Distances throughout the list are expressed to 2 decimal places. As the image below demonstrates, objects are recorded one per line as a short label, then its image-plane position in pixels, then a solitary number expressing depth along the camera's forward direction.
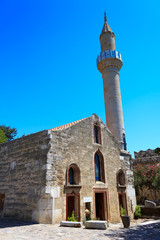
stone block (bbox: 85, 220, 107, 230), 8.06
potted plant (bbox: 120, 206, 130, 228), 8.84
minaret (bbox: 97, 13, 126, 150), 18.64
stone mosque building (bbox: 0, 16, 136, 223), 9.18
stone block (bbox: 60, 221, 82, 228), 8.16
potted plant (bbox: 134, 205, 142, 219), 13.57
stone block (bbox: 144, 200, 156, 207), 14.36
